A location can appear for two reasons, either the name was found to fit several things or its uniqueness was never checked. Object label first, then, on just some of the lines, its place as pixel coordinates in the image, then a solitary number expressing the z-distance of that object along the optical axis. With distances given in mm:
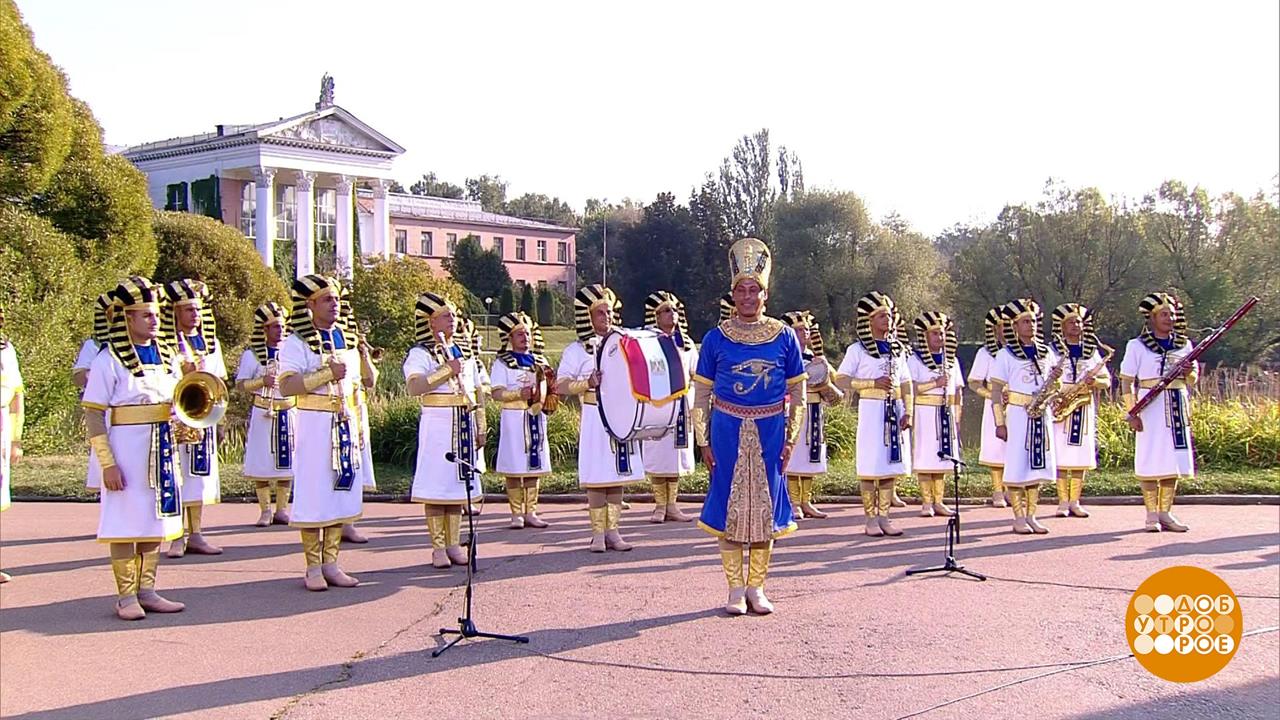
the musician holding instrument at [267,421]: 10438
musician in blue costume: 6992
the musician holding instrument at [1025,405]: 10086
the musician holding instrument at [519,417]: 10633
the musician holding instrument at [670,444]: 10891
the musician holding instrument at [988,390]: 11070
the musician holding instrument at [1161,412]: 10367
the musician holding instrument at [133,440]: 6855
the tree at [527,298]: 44969
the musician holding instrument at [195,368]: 8972
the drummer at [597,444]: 9414
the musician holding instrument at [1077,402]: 10961
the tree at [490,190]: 60156
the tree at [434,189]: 51594
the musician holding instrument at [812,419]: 11109
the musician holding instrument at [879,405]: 10203
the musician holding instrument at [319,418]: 7727
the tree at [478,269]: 44406
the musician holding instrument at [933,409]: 11242
